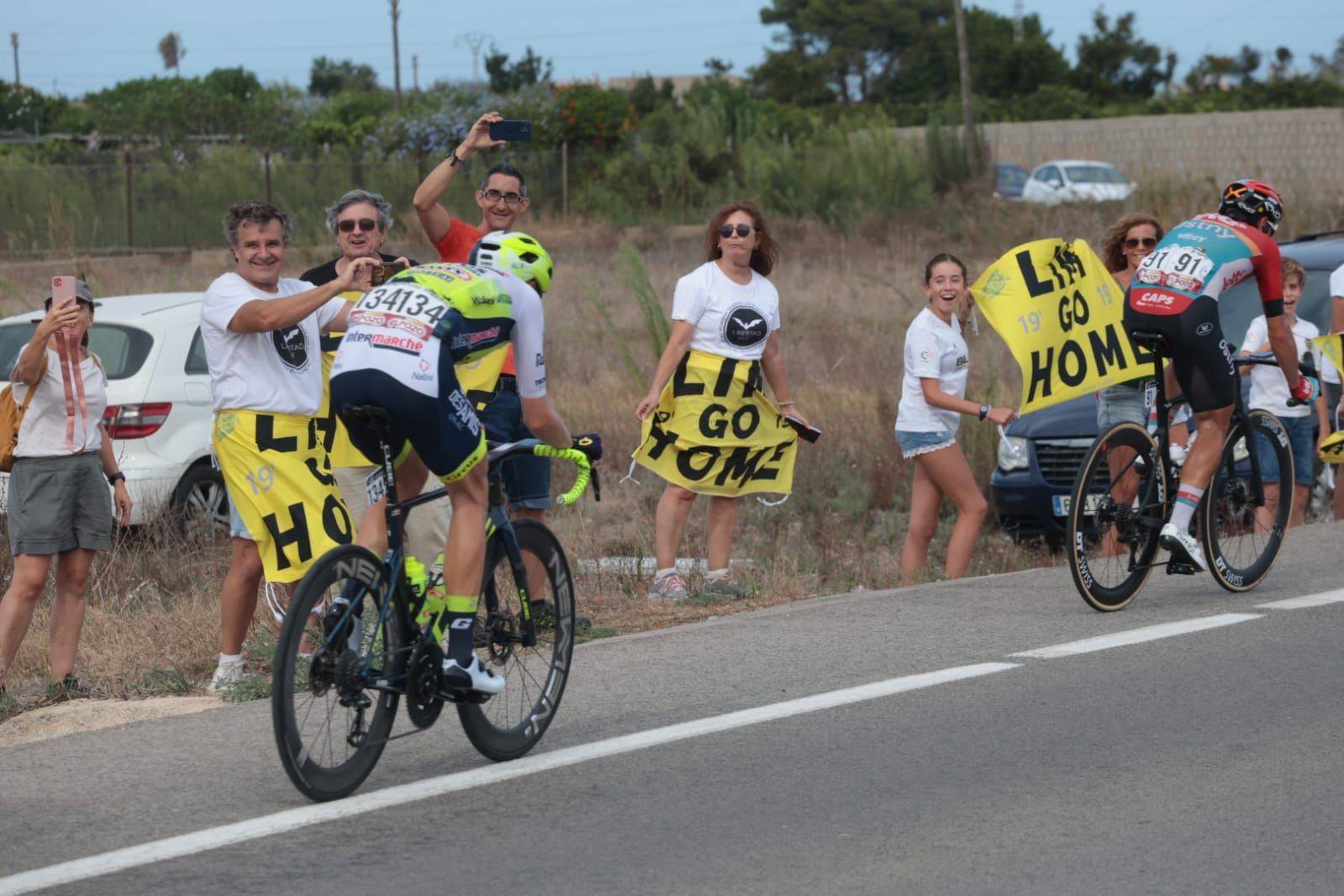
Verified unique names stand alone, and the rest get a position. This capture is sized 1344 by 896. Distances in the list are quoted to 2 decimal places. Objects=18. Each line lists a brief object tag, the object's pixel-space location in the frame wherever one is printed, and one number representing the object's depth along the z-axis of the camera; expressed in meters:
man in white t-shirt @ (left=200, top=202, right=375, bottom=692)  14.91
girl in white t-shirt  19.47
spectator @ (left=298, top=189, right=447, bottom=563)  16.08
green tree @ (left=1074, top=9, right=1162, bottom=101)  159.62
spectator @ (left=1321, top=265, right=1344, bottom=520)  21.55
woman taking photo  15.77
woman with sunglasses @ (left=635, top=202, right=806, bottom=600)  18.98
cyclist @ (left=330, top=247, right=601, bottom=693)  11.18
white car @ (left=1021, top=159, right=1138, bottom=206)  69.19
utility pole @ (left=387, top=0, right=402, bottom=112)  141.31
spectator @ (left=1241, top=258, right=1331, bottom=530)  21.86
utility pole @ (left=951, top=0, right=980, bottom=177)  73.00
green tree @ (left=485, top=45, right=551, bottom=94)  157.15
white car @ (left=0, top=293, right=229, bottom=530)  22.55
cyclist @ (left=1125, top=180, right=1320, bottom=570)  16.81
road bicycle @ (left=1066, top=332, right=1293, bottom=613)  16.59
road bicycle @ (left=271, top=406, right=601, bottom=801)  10.82
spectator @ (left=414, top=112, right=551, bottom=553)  16.78
